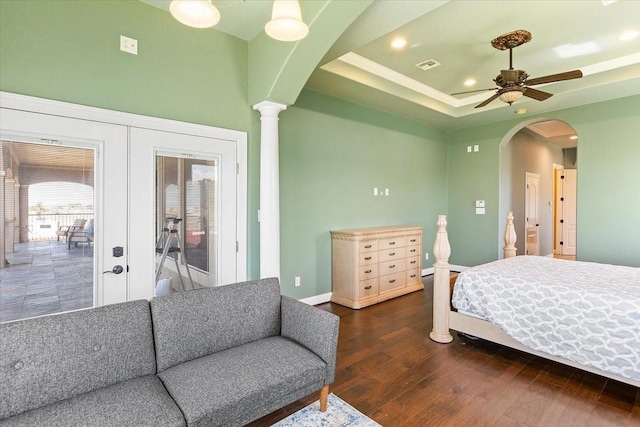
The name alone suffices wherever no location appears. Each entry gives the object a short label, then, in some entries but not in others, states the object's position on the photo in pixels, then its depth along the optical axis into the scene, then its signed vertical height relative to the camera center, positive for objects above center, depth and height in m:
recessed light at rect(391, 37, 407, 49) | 3.46 +1.76
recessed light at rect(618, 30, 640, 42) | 3.36 +1.79
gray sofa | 1.55 -0.89
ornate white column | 3.24 +0.16
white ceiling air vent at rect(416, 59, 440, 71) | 4.00 +1.78
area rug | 2.08 -1.34
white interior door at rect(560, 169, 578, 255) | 8.66 -0.07
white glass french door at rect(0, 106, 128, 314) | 2.39 +0.19
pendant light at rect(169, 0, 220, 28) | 1.53 +0.93
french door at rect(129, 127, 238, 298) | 2.75 +0.02
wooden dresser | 4.35 -0.77
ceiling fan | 3.17 +1.28
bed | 2.32 -0.81
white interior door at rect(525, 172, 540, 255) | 7.09 -0.06
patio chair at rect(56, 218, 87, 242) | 2.47 -0.15
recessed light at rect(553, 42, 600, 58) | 3.63 +1.79
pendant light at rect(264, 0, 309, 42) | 1.69 +0.96
